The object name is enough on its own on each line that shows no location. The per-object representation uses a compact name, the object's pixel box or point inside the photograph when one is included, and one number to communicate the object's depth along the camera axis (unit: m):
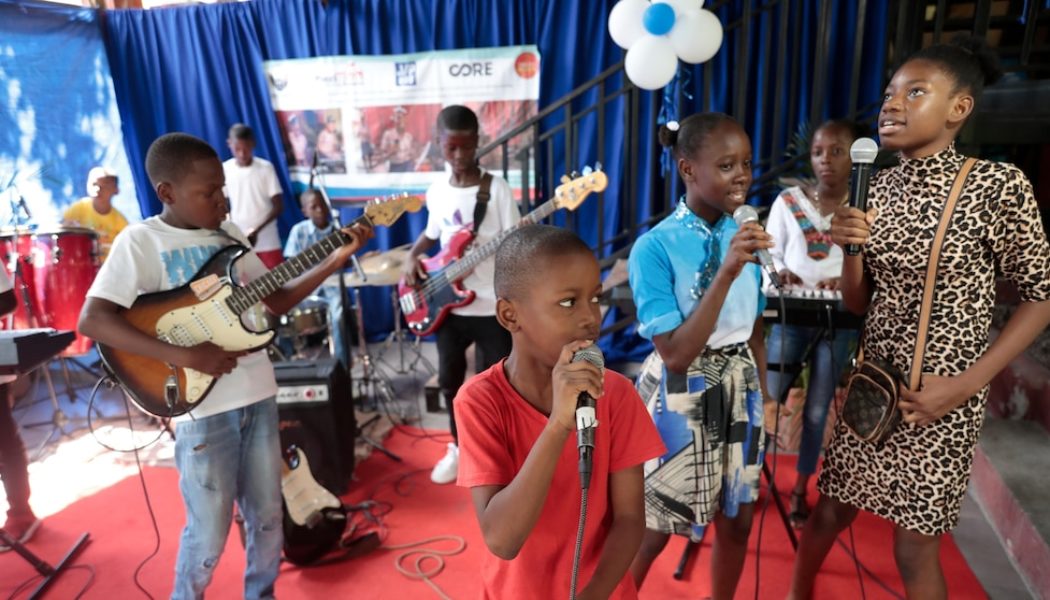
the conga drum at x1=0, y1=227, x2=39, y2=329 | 3.65
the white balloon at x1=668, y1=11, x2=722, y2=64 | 3.79
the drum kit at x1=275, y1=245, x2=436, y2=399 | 4.05
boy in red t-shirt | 1.12
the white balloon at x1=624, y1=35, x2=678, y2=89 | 3.83
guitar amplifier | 3.15
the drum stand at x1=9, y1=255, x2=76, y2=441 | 3.70
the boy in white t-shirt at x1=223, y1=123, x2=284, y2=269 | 5.30
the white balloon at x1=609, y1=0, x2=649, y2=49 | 3.92
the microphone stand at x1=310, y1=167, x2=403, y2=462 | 3.66
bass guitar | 3.10
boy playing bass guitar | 3.04
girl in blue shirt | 1.60
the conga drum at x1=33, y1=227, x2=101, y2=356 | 3.82
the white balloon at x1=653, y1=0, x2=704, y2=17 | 3.81
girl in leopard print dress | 1.51
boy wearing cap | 4.96
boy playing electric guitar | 1.80
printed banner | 5.47
